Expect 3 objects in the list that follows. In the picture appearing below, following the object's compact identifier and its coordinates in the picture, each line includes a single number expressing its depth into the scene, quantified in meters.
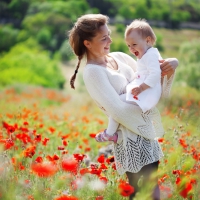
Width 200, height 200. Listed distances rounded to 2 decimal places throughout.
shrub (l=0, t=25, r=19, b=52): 47.81
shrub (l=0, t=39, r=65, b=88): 27.41
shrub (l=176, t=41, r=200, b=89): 18.77
